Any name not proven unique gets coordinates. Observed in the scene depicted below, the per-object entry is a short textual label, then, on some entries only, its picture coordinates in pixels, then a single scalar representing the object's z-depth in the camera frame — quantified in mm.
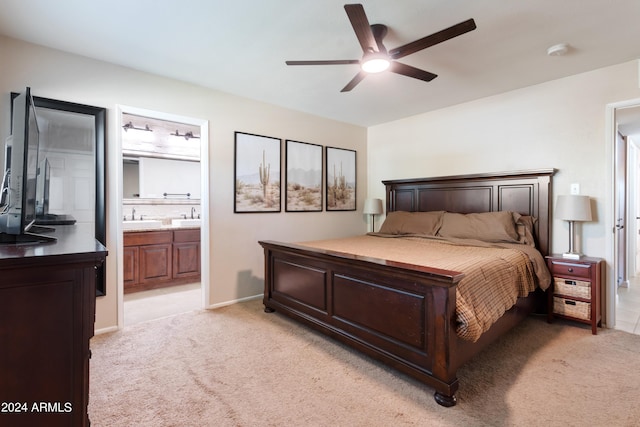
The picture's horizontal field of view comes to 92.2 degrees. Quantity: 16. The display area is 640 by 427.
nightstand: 2770
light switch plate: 3113
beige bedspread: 1895
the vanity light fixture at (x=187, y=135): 4945
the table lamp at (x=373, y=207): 4781
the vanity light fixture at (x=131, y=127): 4463
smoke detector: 2533
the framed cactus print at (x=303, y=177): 4207
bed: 1834
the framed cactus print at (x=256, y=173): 3736
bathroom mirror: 4598
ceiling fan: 1789
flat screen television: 1179
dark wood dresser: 915
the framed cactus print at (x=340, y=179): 4688
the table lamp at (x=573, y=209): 2857
